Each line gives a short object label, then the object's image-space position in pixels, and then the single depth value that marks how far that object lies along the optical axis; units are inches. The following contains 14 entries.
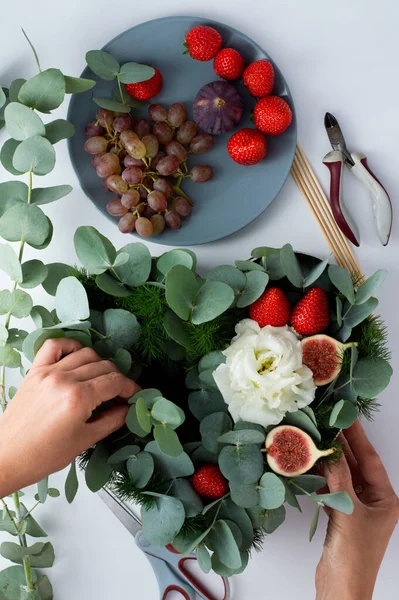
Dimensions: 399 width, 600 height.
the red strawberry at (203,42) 36.1
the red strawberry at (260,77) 35.8
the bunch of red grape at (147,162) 36.9
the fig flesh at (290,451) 31.3
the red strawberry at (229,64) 36.2
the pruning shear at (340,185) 37.5
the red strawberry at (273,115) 35.8
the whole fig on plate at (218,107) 36.1
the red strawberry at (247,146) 36.2
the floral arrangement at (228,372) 30.7
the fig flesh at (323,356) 32.0
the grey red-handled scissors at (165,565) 39.6
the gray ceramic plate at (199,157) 37.4
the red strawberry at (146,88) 37.3
